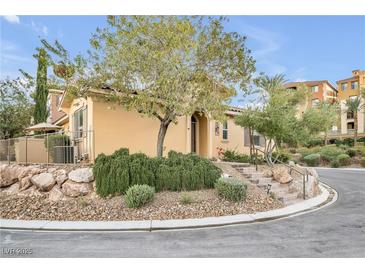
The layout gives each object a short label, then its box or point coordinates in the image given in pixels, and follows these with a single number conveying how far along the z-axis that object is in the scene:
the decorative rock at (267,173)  11.37
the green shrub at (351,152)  24.94
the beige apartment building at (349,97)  36.12
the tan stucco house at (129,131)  11.12
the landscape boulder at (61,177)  9.38
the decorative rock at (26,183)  9.62
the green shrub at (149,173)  8.53
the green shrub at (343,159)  23.73
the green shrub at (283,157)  14.89
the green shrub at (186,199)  8.04
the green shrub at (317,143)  33.32
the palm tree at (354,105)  35.12
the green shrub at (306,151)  27.10
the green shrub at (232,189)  8.40
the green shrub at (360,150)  24.84
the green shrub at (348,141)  32.94
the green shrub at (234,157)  14.22
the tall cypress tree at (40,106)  21.11
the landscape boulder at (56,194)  8.94
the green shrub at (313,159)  24.98
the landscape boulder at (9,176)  10.13
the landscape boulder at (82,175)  9.20
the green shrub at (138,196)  7.73
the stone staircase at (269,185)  9.84
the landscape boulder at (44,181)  9.31
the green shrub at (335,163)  23.64
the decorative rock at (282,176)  10.99
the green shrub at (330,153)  24.56
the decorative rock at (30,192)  9.32
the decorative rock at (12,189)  9.67
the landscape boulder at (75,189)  8.94
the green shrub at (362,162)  22.73
